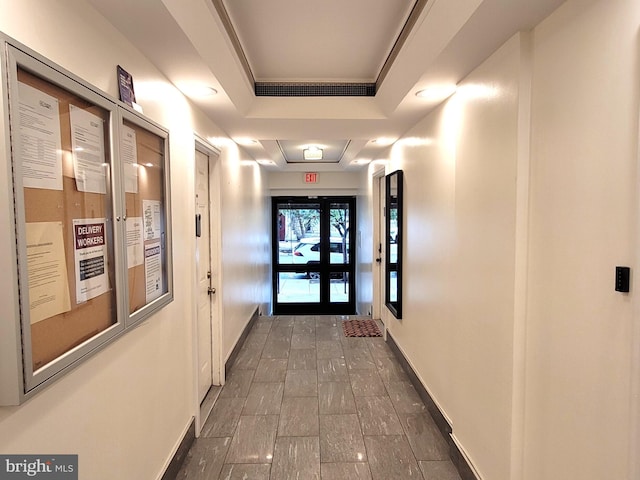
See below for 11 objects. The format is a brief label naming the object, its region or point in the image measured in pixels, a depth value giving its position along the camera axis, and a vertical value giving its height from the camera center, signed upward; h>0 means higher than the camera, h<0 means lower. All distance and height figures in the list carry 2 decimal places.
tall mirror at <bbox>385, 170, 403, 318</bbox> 3.55 -0.20
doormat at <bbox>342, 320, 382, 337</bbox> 4.59 -1.44
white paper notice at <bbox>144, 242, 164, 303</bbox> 1.63 -0.22
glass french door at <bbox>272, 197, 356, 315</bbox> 7.20 -0.66
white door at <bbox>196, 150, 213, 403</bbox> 2.92 -0.49
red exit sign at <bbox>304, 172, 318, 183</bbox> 6.56 +0.87
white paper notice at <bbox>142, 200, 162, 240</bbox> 1.61 +0.03
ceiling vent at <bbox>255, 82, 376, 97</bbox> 2.80 +1.08
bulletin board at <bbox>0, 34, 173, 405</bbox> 0.87 +0.02
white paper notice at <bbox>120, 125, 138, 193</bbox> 1.41 +0.28
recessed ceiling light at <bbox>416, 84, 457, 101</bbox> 2.12 +0.82
